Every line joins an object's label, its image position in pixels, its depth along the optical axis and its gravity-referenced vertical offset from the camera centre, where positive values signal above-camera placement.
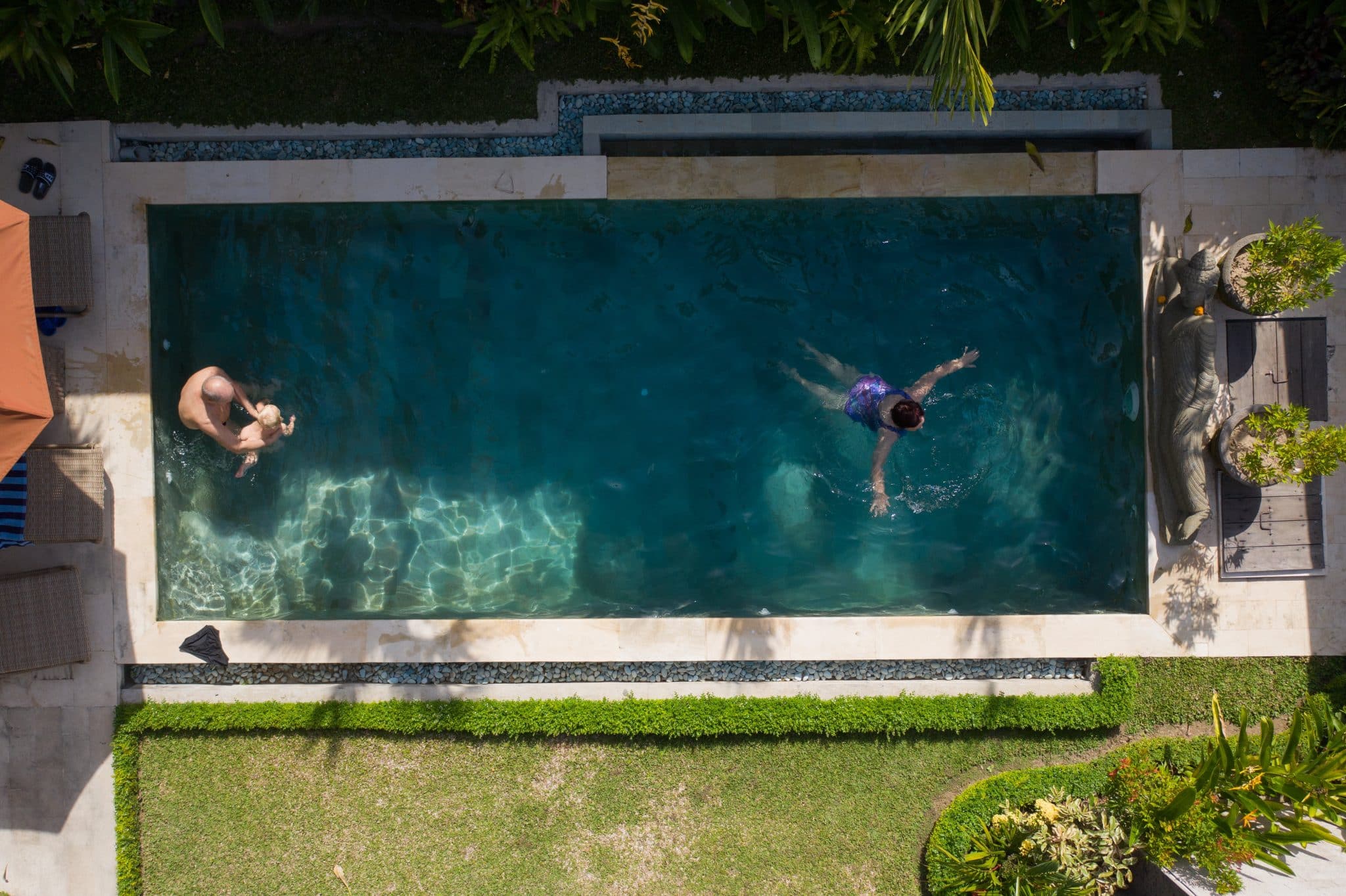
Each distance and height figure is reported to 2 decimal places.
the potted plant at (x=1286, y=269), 7.09 +1.60
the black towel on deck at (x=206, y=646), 7.73 -1.94
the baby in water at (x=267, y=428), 7.89 +0.33
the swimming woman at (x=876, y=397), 7.50 +0.49
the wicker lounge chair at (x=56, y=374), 7.81 +0.95
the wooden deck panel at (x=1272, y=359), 7.96 +0.79
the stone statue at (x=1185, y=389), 7.56 +0.48
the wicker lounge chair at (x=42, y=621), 7.60 -1.62
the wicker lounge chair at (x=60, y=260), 7.68 +2.11
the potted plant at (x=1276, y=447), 7.07 -0.14
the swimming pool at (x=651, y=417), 8.22 +0.35
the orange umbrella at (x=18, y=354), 5.92 +0.91
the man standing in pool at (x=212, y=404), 7.51 +0.58
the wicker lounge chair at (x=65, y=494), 7.57 -0.31
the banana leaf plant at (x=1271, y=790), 7.07 -3.49
